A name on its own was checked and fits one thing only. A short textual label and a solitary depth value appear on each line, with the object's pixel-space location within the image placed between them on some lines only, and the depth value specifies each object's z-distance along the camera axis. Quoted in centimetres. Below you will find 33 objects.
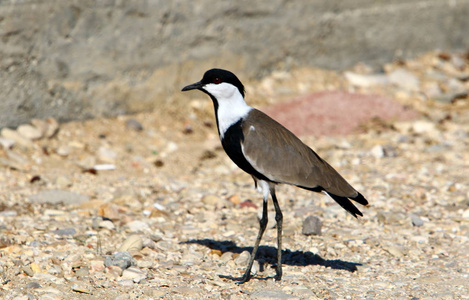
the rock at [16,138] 1365
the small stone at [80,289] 798
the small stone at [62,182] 1227
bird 880
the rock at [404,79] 1900
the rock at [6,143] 1337
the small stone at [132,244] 944
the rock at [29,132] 1393
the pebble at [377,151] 1443
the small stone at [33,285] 797
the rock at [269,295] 808
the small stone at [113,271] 854
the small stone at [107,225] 1027
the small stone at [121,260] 873
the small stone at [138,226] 1041
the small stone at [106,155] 1388
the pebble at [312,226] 1028
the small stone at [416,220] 1079
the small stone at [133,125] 1536
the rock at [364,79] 1894
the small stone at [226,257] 942
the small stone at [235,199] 1188
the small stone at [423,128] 1580
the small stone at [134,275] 850
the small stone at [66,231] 993
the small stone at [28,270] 834
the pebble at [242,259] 937
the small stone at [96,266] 865
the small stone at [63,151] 1379
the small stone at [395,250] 967
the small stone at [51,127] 1421
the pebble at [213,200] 1172
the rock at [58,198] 1145
